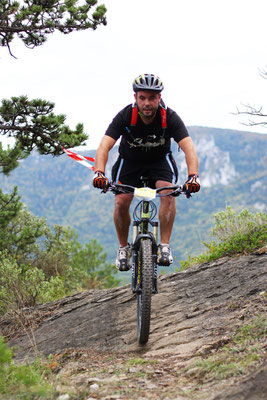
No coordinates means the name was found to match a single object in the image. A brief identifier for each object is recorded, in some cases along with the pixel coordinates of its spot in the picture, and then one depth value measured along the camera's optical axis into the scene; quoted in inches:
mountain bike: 200.2
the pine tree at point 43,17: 458.9
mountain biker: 213.8
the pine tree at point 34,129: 465.4
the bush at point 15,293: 330.8
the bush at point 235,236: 325.1
